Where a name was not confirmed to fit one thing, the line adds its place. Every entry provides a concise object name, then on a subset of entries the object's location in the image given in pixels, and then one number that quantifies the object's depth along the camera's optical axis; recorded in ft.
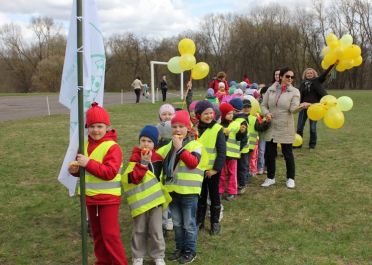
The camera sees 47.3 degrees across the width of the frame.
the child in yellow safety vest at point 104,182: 11.84
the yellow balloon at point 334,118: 22.74
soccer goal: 84.92
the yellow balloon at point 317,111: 23.38
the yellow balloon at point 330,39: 24.84
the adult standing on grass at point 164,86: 92.75
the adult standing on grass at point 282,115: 21.35
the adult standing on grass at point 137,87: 90.68
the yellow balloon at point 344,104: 23.80
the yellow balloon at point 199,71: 22.90
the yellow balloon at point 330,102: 23.36
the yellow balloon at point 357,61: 24.40
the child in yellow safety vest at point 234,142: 19.24
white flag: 11.37
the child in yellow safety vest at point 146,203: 12.80
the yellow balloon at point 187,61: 21.40
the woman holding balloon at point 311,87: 30.68
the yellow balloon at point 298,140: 27.91
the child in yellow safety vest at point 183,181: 13.58
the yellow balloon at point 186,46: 21.25
